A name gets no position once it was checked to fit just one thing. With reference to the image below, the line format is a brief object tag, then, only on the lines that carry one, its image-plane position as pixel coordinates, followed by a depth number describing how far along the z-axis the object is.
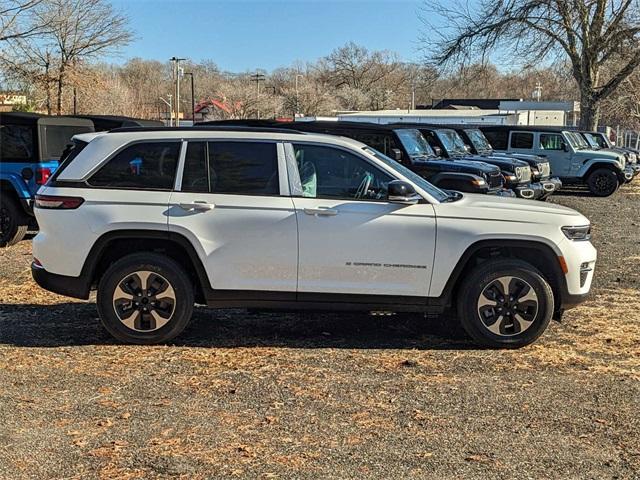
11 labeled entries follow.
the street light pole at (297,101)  75.19
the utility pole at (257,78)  75.70
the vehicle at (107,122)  12.77
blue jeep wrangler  9.88
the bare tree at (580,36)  27.52
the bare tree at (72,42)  25.63
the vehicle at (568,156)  20.20
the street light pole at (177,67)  55.35
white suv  5.46
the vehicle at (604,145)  22.03
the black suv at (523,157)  16.09
